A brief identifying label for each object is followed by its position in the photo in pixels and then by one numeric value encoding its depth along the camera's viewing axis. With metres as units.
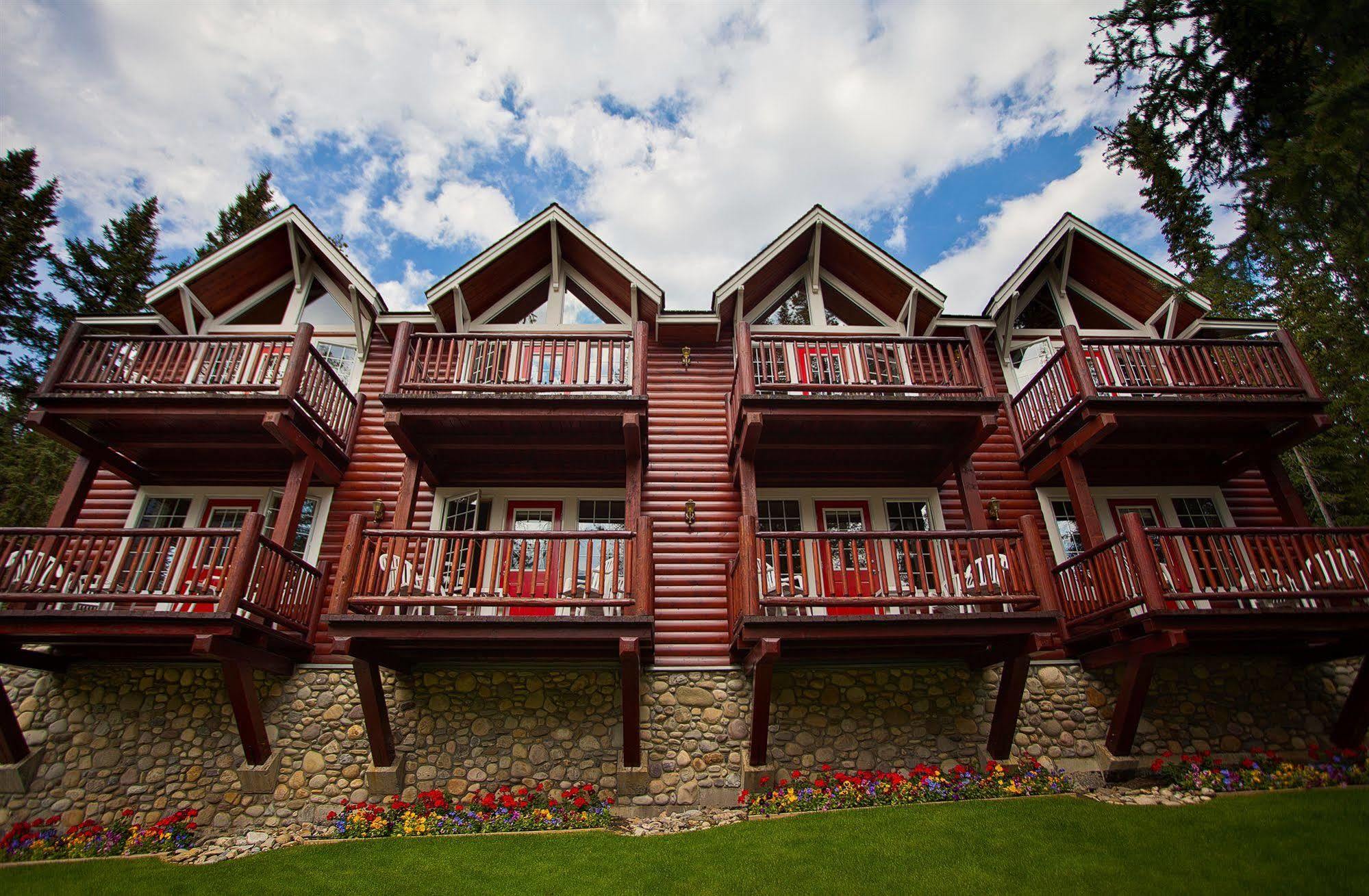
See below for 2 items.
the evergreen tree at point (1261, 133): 5.62
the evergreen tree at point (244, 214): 24.09
